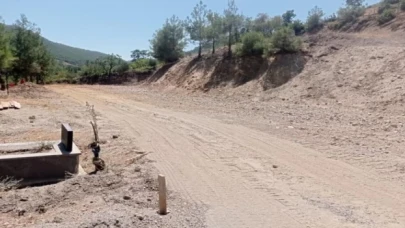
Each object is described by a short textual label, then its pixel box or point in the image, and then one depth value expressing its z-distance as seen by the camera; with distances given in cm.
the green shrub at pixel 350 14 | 2468
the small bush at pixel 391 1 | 2530
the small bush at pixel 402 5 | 2202
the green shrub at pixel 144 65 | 3722
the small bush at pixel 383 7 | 2365
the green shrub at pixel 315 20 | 2806
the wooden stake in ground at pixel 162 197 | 486
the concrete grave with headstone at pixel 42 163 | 683
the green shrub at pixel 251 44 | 2225
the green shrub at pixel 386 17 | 2170
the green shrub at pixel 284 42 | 2011
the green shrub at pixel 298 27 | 2916
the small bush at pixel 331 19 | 2782
